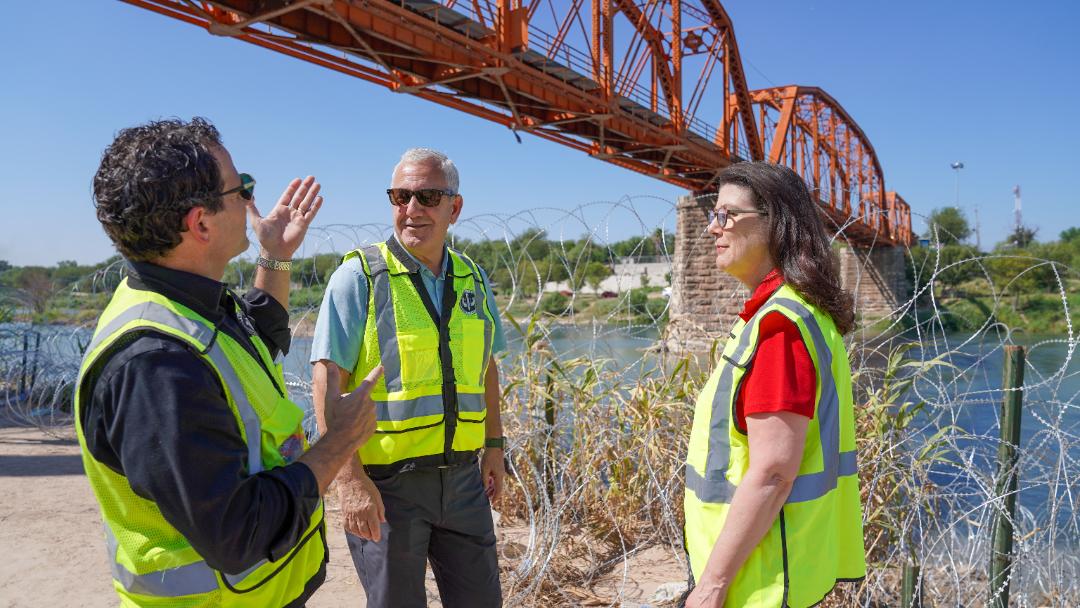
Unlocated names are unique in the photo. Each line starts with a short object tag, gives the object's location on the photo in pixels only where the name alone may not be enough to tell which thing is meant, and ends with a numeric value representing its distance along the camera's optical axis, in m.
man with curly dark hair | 1.23
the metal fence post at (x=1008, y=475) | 2.86
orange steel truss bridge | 9.72
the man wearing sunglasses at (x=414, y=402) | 2.22
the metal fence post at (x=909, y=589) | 3.09
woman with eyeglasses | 1.59
